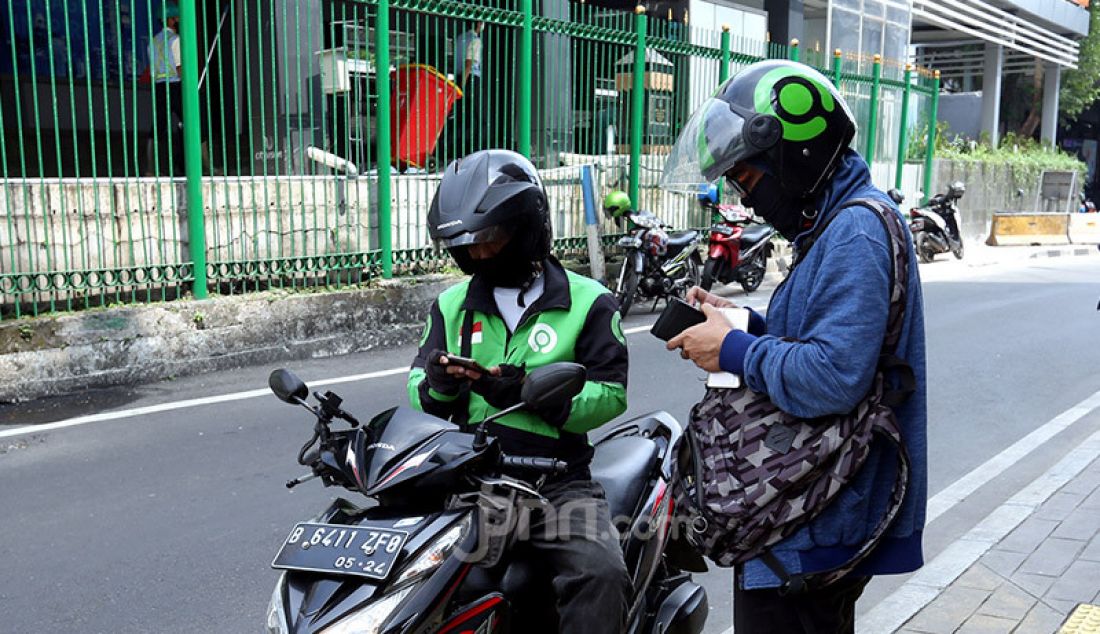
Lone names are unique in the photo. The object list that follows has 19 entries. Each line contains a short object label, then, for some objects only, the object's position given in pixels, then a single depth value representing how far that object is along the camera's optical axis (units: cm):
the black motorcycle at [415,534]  208
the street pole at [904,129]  1910
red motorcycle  1216
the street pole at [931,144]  2030
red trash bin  977
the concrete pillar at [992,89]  2940
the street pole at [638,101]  1213
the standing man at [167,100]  798
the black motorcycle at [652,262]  1088
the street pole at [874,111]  1767
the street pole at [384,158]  934
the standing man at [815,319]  196
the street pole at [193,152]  800
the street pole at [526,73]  1062
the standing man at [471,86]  1024
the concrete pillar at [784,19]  2122
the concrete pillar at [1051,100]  3297
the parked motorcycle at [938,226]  1748
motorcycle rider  255
